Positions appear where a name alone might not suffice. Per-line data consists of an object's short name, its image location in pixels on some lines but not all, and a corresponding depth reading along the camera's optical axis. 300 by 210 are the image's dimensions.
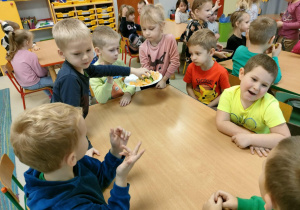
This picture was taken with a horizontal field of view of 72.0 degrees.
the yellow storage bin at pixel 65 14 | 4.70
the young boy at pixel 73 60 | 1.20
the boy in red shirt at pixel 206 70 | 1.77
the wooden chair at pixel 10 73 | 2.60
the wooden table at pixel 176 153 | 0.88
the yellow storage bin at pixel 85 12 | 4.92
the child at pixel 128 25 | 4.07
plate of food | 1.59
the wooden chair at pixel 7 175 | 0.92
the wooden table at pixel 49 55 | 2.74
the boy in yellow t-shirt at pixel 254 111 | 1.08
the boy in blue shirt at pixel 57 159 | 0.65
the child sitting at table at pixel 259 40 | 1.90
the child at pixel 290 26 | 3.17
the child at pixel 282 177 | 0.51
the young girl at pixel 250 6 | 3.59
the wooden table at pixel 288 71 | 1.77
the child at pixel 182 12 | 4.36
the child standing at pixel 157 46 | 1.87
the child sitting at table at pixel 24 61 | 2.76
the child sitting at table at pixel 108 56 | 1.66
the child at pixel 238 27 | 2.76
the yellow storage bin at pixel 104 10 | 5.09
